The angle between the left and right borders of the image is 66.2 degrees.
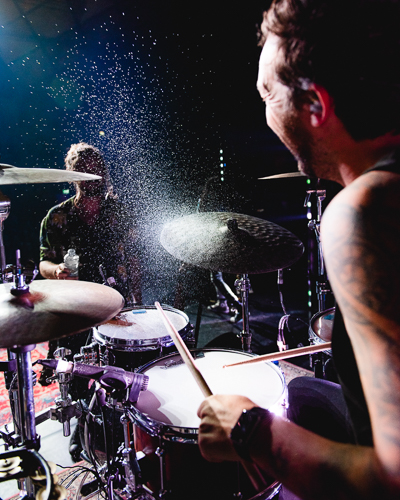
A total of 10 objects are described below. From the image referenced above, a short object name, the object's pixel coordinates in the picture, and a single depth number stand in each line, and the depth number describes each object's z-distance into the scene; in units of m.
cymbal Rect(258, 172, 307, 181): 2.14
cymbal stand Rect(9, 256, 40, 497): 0.97
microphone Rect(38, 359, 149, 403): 1.02
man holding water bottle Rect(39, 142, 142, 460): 2.41
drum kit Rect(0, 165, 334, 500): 0.87
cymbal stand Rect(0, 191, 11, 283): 1.41
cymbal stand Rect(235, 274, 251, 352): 1.80
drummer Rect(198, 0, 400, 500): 0.42
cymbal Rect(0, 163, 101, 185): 1.23
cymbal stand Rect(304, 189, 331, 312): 2.33
